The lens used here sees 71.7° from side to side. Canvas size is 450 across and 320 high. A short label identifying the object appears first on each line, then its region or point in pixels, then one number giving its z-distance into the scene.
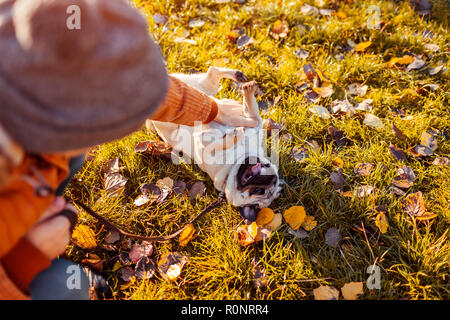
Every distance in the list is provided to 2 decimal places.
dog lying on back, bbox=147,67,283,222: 1.56
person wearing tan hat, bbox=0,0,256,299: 0.84
